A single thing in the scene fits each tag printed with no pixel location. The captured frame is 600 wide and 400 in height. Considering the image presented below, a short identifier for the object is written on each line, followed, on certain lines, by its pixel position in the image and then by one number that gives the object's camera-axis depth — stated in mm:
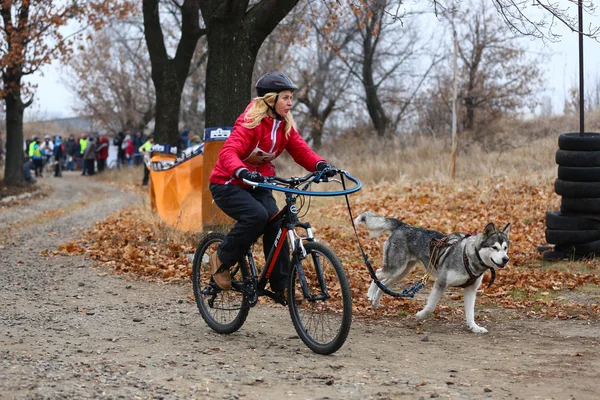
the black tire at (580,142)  10789
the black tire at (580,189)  10773
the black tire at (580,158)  10750
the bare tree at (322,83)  40394
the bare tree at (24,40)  27609
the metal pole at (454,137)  22422
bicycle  6094
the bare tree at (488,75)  35062
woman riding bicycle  6668
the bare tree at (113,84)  51531
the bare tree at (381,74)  39875
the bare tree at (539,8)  10086
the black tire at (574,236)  10930
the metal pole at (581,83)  11203
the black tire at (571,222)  10867
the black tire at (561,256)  11078
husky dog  7410
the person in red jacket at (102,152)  43875
